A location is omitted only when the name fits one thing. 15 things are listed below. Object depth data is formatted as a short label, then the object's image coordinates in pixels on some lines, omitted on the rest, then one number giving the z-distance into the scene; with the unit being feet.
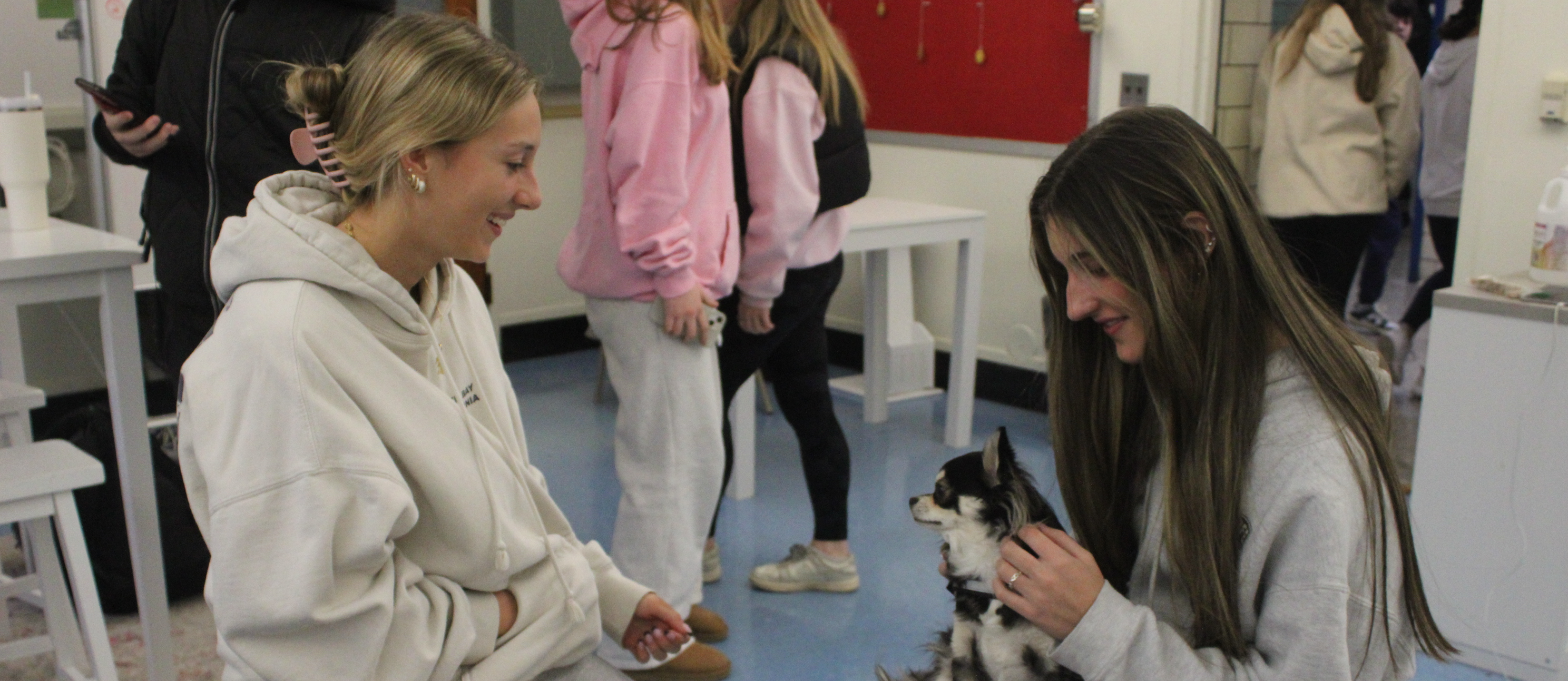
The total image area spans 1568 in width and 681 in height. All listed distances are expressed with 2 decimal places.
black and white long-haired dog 4.70
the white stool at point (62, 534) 6.82
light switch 8.97
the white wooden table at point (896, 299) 12.22
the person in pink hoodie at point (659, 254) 7.44
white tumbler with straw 7.76
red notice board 14.19
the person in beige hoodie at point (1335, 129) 12.56
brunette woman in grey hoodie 4.03
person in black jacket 6.85
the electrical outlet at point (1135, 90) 13.51
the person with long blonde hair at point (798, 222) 8.55
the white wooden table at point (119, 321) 7.01
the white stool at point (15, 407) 8.02
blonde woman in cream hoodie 4.01
